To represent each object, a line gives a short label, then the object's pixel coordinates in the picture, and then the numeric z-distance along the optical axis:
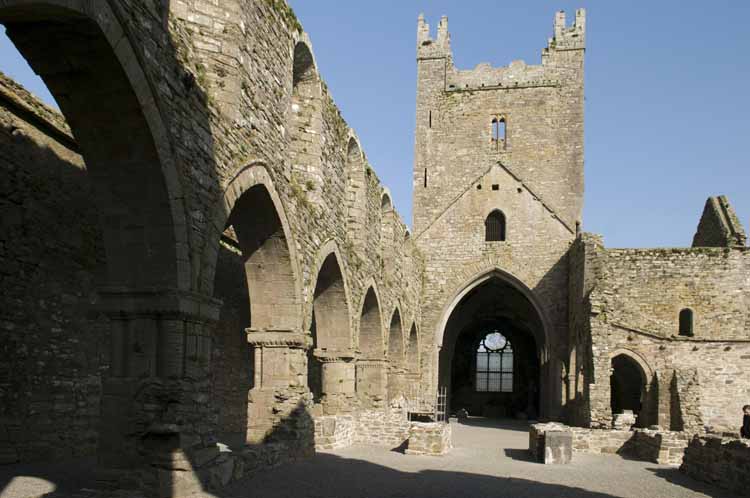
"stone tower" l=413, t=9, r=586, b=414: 23.45
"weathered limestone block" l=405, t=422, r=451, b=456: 12.66
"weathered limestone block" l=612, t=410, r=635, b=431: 16.86
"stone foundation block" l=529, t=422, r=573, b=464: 12.49
